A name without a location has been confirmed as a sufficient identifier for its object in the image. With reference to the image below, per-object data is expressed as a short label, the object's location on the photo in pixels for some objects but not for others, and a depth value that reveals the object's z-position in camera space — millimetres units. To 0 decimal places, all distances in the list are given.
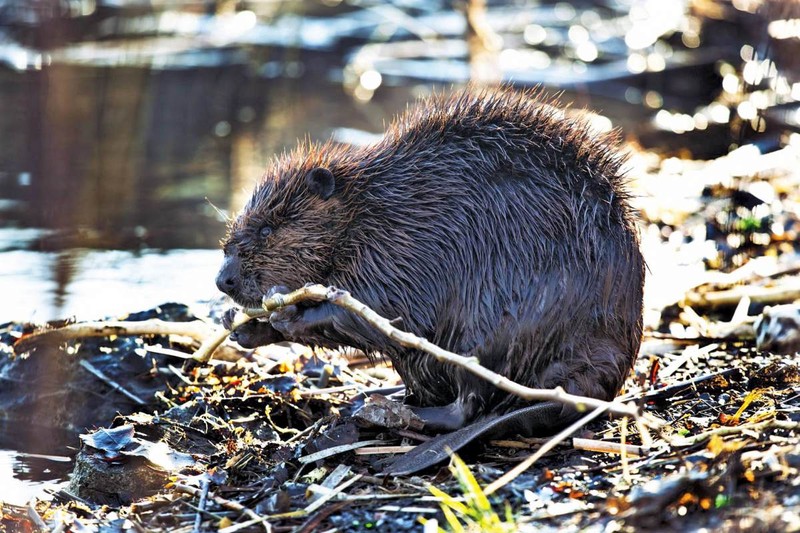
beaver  7312
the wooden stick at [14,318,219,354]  8977
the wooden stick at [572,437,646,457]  6828
